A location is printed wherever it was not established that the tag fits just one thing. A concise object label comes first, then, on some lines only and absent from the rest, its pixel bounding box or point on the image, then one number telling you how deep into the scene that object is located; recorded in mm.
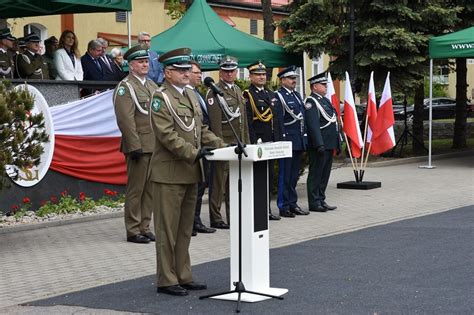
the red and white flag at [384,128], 17469
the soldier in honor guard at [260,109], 13047
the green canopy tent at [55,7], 14578
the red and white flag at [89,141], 13984
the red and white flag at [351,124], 16719
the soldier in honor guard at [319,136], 14148
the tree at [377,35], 22906
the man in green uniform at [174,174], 8234
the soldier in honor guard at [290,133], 13734
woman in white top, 15000
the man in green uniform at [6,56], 13805
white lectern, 8055
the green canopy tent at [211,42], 18422
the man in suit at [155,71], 14062
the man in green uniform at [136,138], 11320
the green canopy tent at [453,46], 21141
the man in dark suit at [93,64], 15172
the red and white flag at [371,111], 17547
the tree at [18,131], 10523
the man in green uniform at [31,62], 14242
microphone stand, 7749
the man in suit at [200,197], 12156
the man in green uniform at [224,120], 12273
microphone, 8031
